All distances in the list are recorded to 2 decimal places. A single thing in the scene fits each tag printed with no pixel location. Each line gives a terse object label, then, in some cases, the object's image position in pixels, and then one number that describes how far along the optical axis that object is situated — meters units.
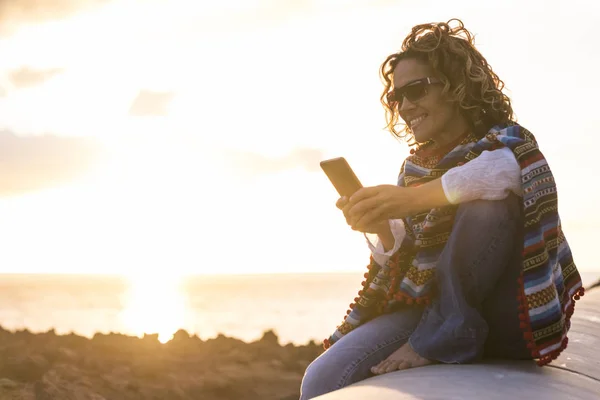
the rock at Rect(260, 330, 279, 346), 7.56
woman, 2.70
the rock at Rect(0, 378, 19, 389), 5.25
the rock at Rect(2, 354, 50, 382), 5.57
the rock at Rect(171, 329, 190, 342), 7.35
